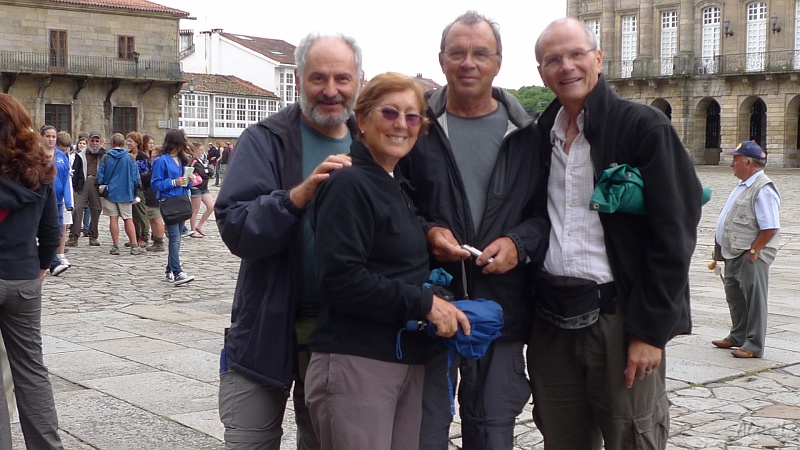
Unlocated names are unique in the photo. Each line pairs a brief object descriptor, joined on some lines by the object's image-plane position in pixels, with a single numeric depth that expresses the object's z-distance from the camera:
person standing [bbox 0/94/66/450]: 4.57
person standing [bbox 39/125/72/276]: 12.08
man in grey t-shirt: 3.74
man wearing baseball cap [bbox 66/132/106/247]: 16.22
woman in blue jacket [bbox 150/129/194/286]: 12.28
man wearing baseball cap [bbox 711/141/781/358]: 8.07
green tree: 71.04
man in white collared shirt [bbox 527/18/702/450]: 3.48
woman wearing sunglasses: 3.20
